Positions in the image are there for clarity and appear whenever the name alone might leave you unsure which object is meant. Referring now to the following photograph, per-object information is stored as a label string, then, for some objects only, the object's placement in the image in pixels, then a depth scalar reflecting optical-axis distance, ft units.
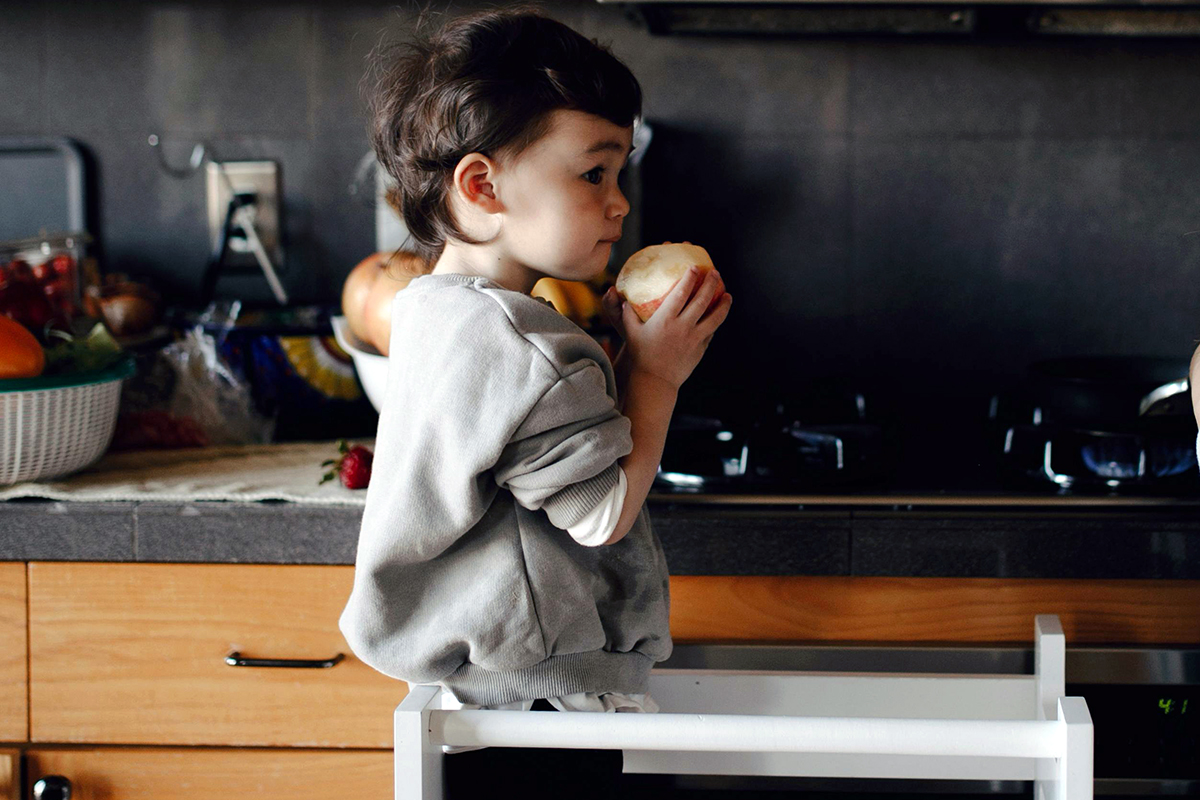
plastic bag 4.60
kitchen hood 4.75
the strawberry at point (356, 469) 3.72
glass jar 4.22
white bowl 4.23
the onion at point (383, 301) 4.09
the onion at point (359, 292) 4.39
